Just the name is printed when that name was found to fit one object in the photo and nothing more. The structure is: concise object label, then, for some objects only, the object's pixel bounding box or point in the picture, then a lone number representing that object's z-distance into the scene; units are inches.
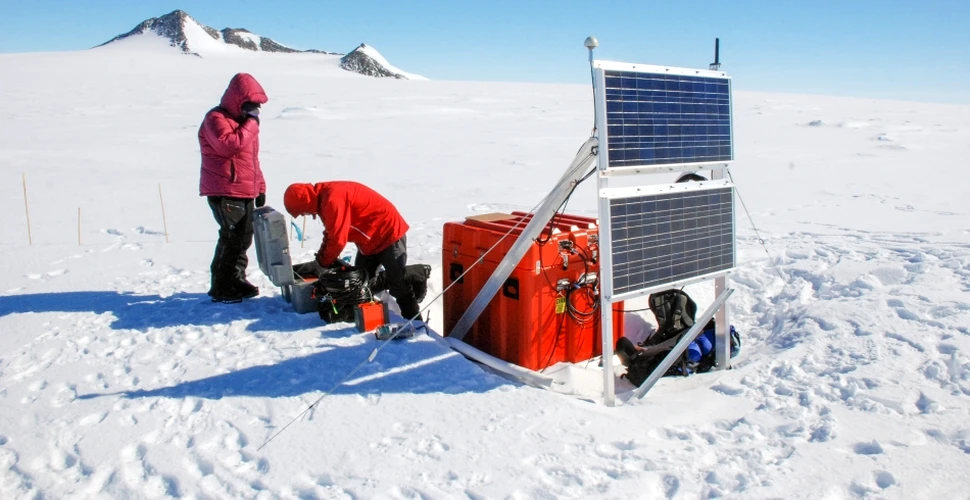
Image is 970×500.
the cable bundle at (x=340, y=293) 219.3
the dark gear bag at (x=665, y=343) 203.9
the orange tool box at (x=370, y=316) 213.0
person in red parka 213.5
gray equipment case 230.4
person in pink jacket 227.8
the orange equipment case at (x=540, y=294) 198.7
